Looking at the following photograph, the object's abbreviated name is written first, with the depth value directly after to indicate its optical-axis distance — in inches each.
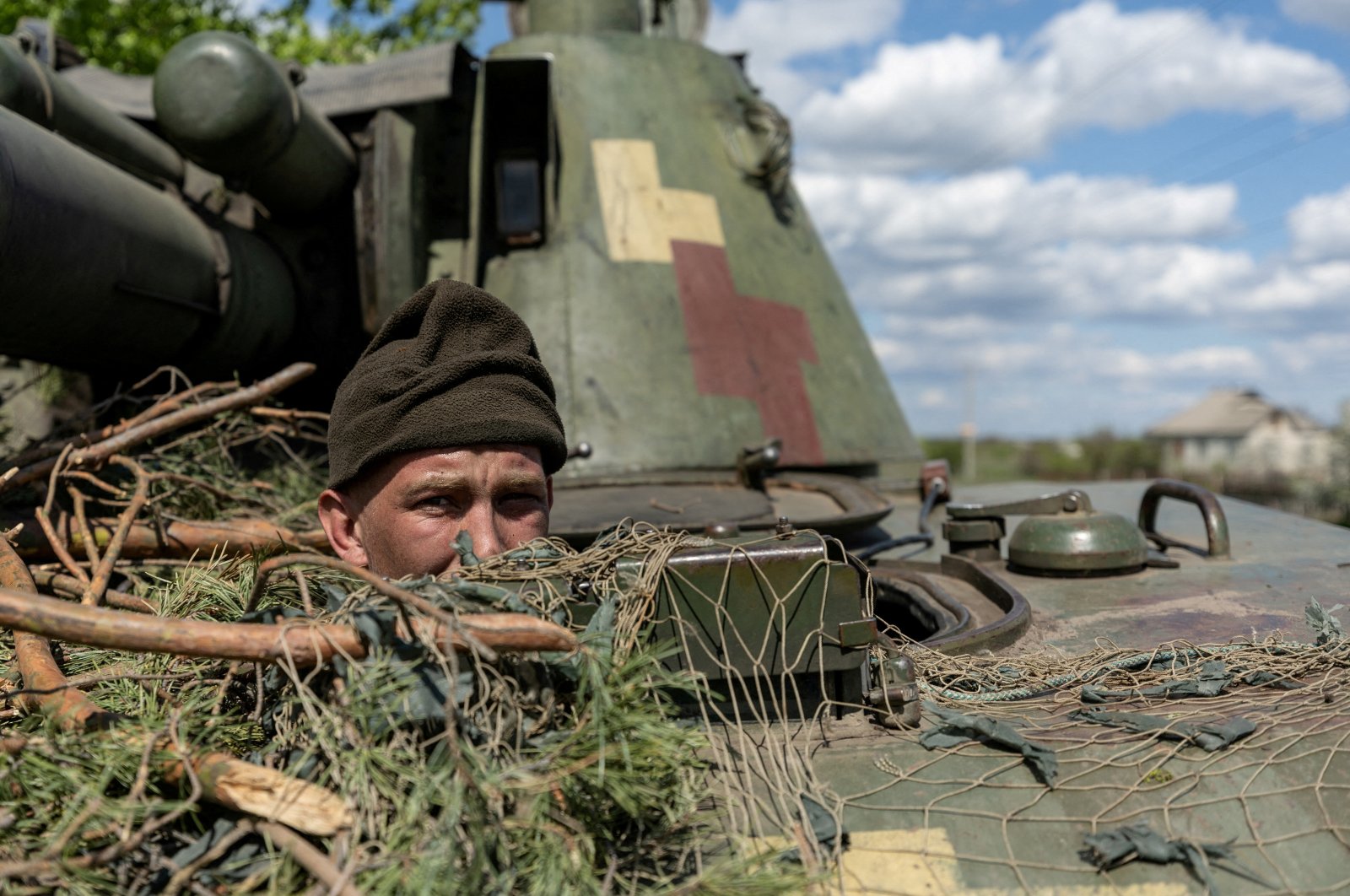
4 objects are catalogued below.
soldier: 83.0
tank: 66.9
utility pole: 1499.8
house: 1413.6
